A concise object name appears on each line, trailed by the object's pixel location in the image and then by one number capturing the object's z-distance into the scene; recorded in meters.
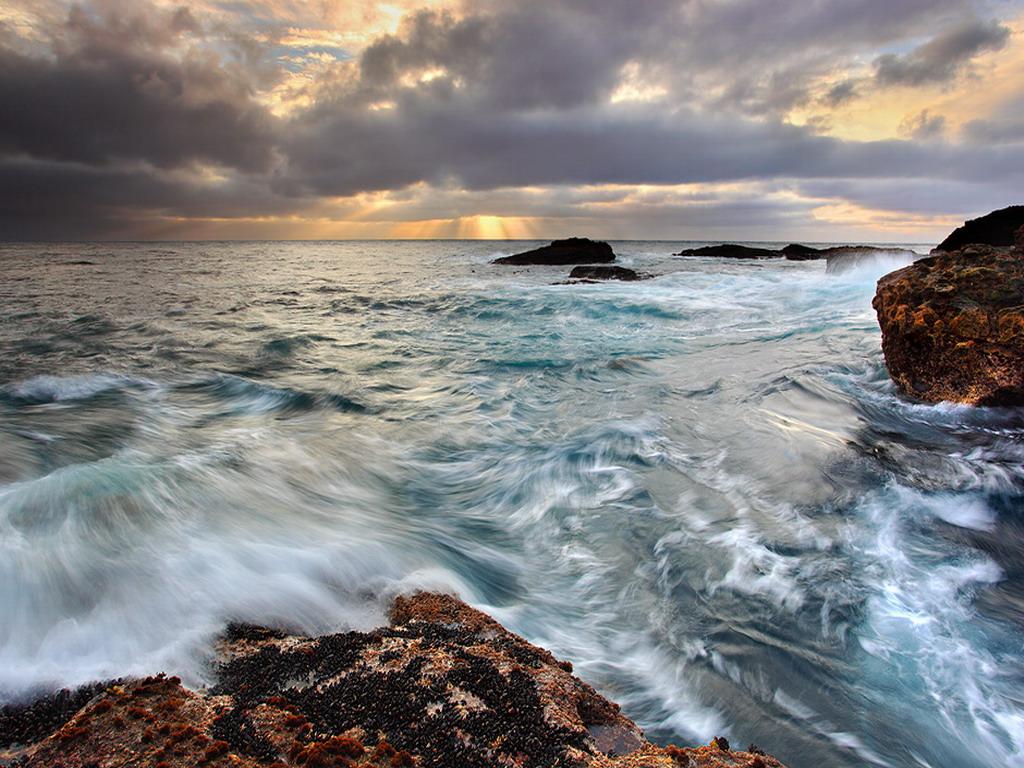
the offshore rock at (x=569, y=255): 46.53
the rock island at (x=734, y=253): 58.38
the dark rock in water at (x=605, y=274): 30.51
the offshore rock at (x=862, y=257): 27.50
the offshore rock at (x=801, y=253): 52.81
